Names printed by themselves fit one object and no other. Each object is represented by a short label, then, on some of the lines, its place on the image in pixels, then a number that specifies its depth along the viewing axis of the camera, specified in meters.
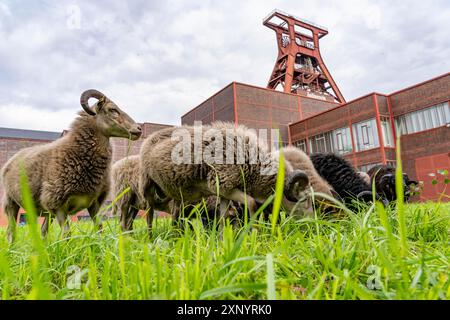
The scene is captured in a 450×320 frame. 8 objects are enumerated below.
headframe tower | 40.31
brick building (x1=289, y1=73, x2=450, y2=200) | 19.22
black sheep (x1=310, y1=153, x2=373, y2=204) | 5.22
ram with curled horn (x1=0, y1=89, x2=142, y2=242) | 3.44
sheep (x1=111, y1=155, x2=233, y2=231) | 5.14
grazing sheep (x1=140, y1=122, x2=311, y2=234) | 3.48
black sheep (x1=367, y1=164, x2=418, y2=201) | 4.57
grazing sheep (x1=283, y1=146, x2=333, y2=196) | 4.28
